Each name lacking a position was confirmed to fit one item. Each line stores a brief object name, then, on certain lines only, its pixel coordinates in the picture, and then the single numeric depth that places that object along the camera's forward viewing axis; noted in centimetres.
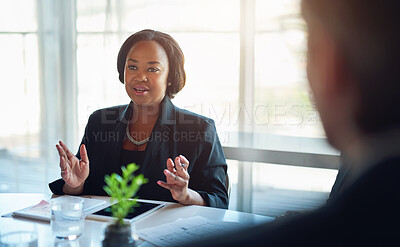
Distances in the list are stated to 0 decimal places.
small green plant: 87
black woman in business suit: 192
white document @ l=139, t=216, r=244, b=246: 123
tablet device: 143
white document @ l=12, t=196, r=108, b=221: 145
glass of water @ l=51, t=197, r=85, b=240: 124
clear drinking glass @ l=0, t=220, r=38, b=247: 119
